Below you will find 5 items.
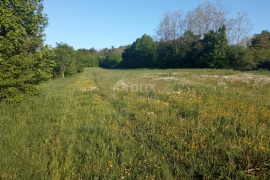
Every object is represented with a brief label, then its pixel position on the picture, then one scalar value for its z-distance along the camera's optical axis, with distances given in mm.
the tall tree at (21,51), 6466
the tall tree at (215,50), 30030
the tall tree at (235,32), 35719
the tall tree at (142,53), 54169
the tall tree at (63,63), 30103
